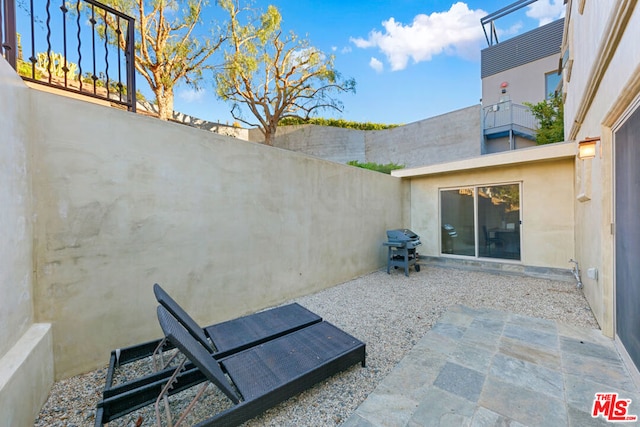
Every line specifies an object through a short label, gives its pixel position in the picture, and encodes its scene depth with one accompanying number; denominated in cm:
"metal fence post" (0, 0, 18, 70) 223
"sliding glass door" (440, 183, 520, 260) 634
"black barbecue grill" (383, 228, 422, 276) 615
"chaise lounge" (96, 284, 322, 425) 185
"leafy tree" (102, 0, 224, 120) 950
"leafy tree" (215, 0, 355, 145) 1167
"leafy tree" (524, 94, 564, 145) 812
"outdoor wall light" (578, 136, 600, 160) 324
